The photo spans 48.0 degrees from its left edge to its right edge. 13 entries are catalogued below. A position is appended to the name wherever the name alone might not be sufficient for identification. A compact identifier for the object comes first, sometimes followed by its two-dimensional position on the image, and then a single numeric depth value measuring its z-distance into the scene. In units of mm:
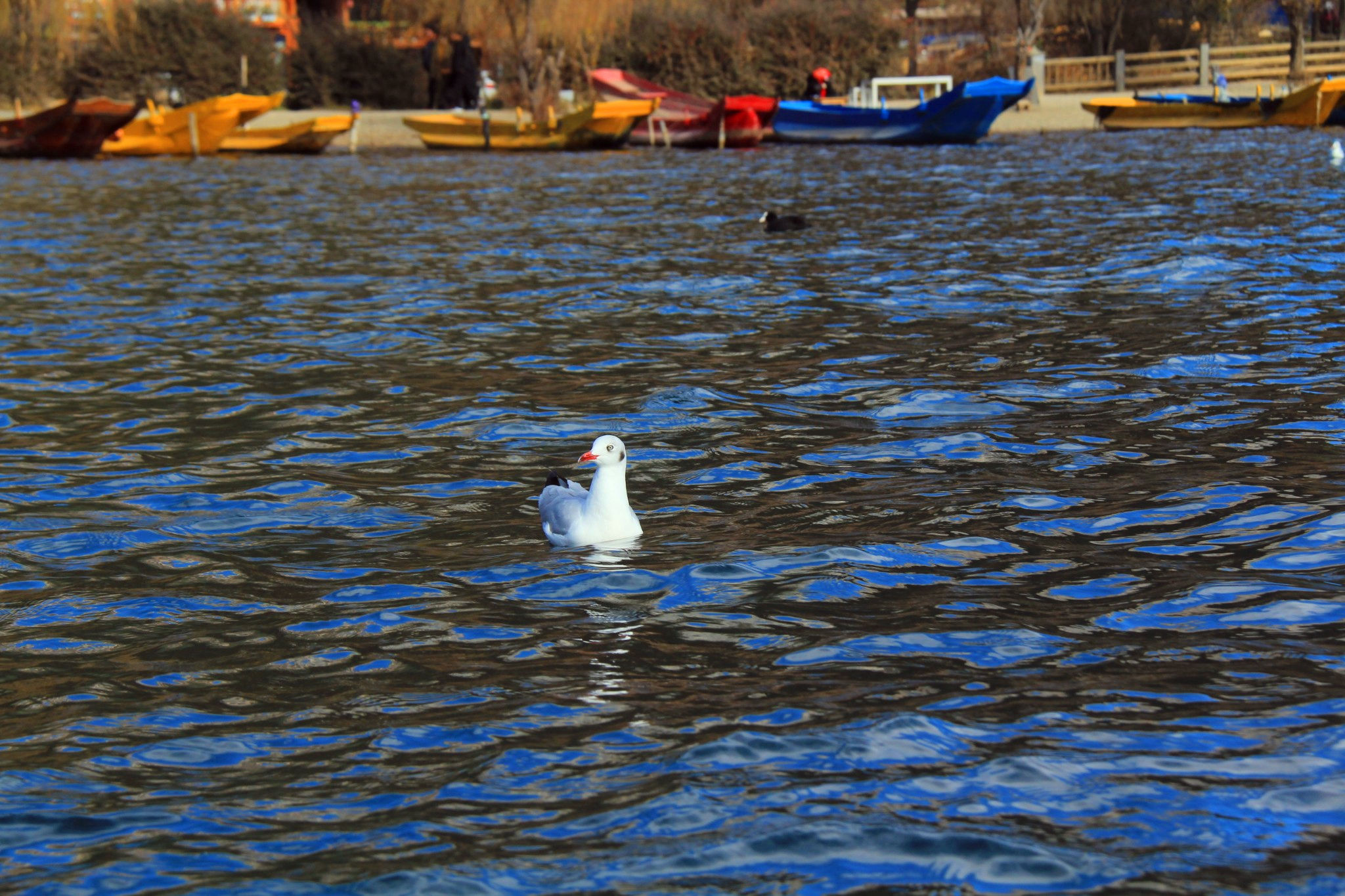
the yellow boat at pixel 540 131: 39125
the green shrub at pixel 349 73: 50094
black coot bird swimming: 19234
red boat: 39875
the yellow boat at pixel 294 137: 39812
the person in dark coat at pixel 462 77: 47406
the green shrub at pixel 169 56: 48688
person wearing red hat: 43188
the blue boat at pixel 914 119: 36594
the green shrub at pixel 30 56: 45406
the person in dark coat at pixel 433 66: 48156
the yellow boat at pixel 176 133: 40125
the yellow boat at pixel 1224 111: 38406
